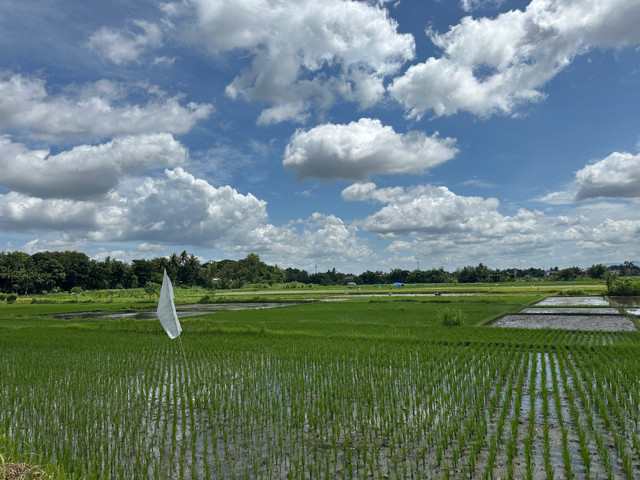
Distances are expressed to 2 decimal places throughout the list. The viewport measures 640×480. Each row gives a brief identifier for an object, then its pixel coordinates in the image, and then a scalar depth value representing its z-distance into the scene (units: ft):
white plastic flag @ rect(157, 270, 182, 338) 23.90
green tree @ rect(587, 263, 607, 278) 240.44
